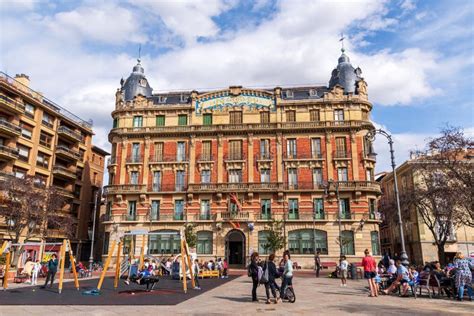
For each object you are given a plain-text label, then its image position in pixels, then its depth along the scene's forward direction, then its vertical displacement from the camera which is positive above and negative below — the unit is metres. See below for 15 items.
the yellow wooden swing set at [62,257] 16.72 -0.49
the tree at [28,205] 32.56 +3.73
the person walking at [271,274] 12.48 -0.90
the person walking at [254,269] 12.63 -0.74
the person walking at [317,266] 26.94 -1.40
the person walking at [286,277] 12.86 -1.02
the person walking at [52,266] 17.66 -0.89
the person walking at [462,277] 13.07 -1.05
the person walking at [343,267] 19.28 -1.10
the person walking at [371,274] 14.13 -1.02
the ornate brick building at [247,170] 39.09 +8.31
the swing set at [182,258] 16.44 -0.51
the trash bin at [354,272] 23.53 -1.56
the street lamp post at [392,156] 16.33 +4.59
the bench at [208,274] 25.66 -1.83
